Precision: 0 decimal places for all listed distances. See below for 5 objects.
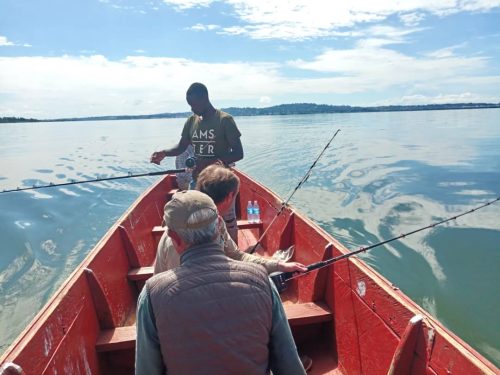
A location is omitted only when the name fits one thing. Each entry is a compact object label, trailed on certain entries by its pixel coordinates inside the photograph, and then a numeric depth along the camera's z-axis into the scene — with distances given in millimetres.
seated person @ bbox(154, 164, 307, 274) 2447
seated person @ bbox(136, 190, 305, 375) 1458
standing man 4547
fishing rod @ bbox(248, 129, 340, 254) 5135
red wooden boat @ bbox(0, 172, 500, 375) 2223
